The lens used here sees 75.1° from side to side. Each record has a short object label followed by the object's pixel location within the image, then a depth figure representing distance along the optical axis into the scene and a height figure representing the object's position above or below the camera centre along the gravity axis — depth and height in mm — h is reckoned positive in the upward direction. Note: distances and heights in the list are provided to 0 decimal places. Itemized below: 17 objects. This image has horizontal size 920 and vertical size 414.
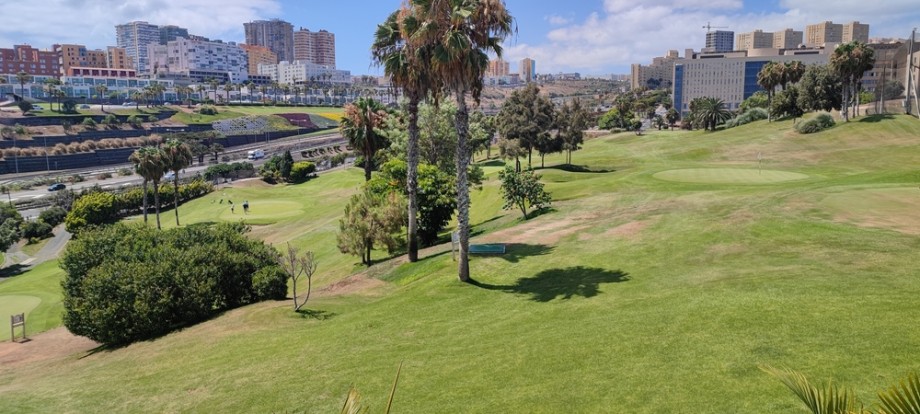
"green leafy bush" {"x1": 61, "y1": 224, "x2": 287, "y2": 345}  23391 -6254
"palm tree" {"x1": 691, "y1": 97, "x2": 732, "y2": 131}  102562 +2802
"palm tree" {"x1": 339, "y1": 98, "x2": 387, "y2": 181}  48344 +589
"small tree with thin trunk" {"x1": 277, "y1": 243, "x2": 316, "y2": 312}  23156 -5253
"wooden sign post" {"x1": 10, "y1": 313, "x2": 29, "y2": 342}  27934 -8871
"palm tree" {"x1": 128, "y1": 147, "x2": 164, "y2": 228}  66375 -3377
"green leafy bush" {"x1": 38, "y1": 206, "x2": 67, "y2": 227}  81088 -11223
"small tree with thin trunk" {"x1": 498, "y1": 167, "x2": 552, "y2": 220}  36750 -3570
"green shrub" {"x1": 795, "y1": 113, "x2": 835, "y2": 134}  76375 +627
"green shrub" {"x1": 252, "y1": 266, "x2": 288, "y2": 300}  27438 -6943
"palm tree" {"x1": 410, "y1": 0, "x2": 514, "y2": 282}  21875 +3411
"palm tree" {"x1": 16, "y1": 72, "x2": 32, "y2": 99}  195025 +18130
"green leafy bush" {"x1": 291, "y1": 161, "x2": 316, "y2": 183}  102869 -6733
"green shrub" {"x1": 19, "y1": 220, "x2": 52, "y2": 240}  74562 -12058
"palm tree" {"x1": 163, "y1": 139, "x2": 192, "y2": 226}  69100 -2720
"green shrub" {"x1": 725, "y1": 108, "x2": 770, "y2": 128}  100250 +2224
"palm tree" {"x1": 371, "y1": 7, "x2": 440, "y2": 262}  24375 +2783
